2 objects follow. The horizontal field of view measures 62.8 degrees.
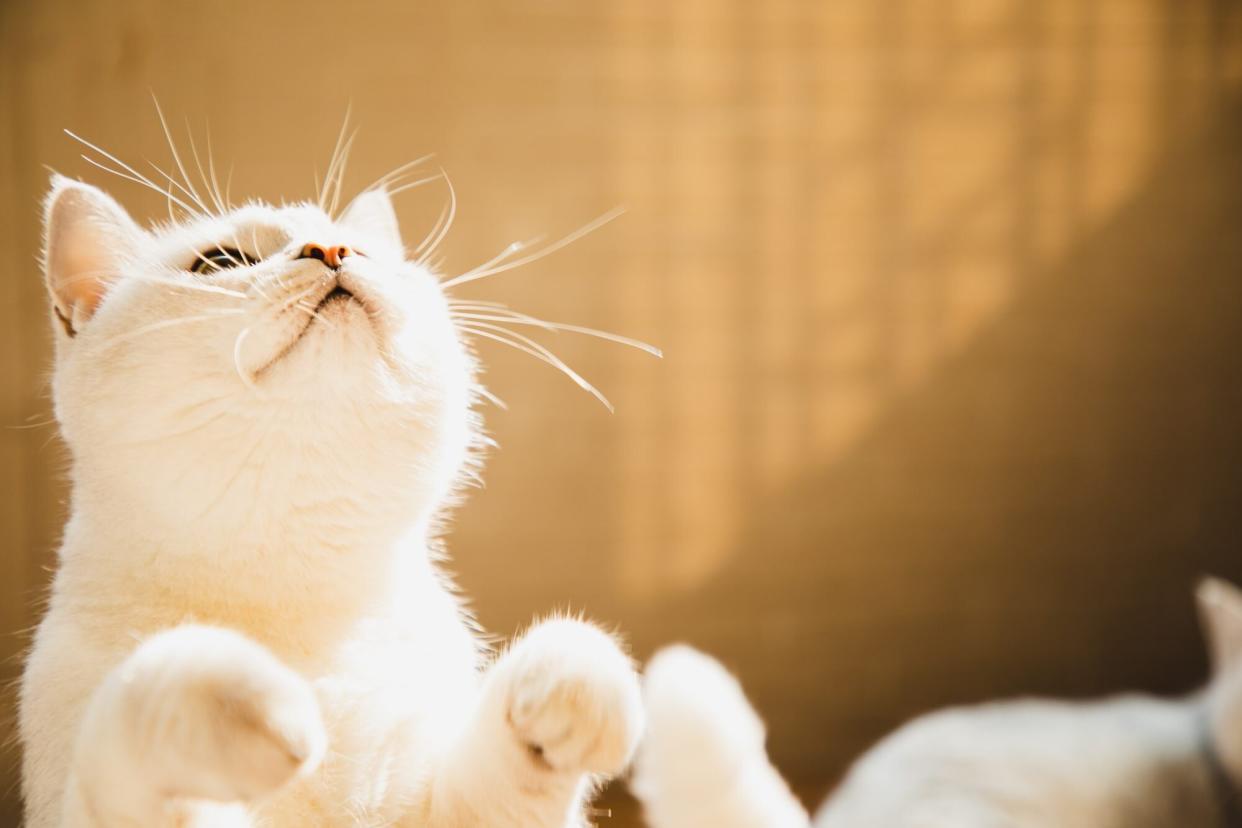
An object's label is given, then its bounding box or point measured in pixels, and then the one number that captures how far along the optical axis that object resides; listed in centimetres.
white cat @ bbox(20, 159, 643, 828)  52
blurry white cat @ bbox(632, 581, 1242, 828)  63
